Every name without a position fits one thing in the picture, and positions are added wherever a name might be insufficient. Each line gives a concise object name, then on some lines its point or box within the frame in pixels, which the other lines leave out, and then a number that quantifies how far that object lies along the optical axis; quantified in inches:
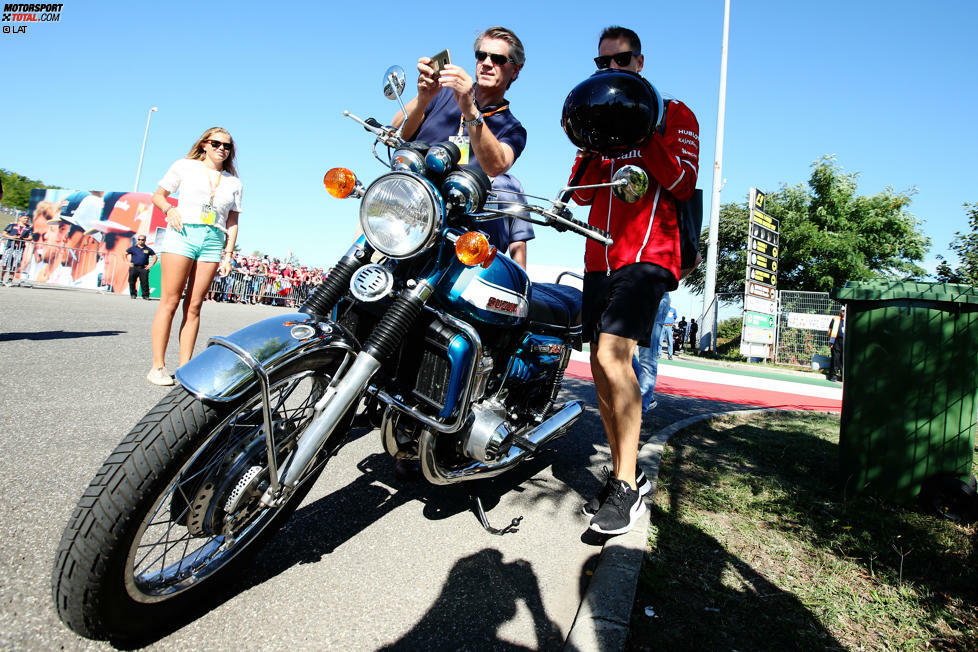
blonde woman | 150.9
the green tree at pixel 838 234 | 1200.8
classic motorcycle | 51.1
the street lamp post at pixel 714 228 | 744.3
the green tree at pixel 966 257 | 988.6
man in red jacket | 92.4
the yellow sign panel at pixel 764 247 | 774.5
